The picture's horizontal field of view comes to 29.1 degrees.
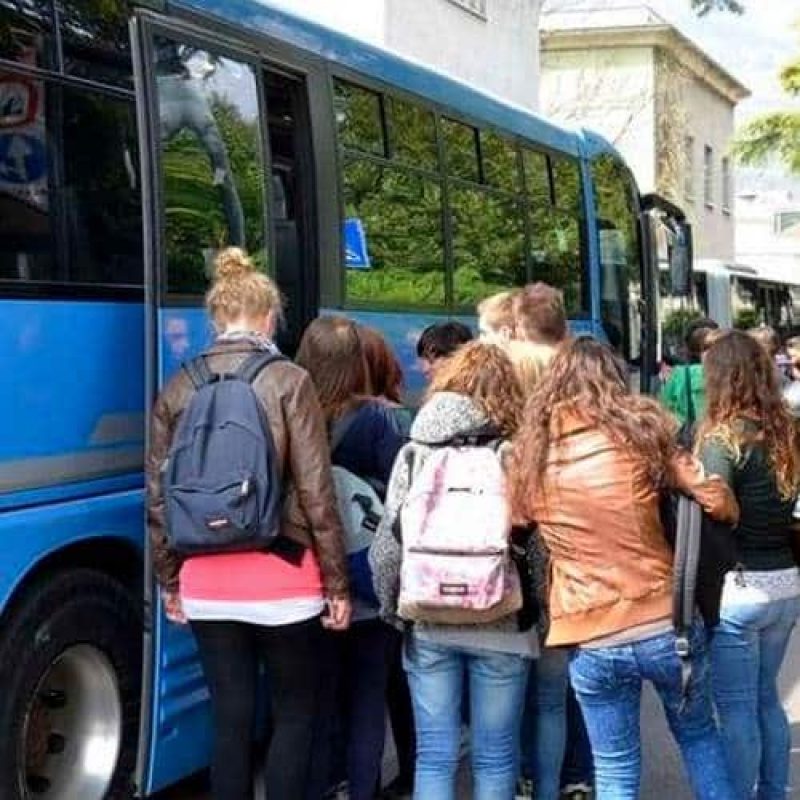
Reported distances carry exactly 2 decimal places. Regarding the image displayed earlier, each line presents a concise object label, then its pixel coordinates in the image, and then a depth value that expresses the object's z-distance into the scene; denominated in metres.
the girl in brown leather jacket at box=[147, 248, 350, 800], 4.70
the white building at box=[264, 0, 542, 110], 19.92
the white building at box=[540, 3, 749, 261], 33.25
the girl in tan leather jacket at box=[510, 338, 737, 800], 4.45
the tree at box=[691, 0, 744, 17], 10.87
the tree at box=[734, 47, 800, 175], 27.58
